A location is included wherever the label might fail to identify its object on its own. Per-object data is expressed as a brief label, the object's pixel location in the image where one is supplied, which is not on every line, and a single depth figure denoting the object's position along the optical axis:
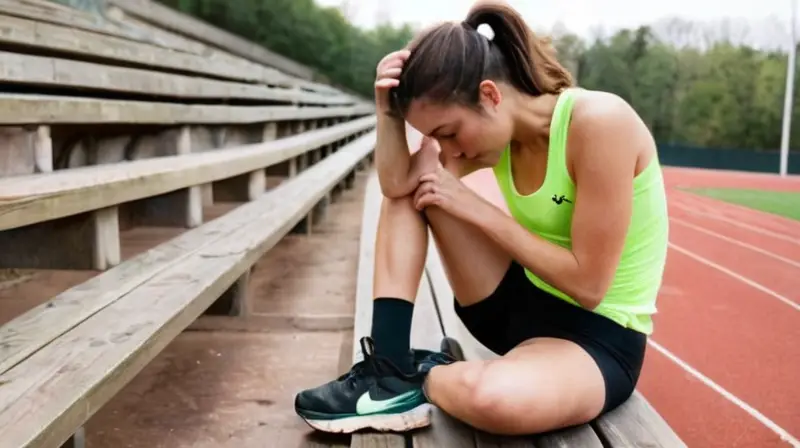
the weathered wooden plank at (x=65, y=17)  2.30
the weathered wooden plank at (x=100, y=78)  2.02
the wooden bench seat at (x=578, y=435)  1.45
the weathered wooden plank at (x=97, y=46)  2.14
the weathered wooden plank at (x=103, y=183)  1.55
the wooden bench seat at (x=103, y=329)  1.07
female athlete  1.48
